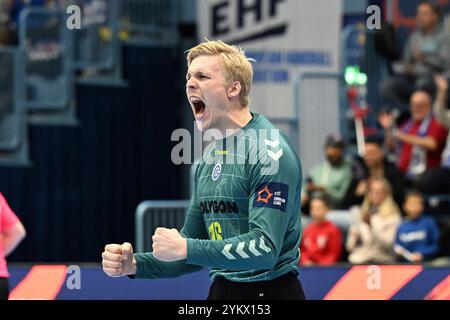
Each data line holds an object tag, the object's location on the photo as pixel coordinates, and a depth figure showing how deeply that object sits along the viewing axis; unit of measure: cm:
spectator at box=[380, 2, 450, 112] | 1370
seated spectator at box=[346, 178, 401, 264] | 1149
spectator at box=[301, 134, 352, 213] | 1282
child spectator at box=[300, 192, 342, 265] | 1155
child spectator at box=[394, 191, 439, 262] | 1118
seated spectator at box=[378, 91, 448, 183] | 1265
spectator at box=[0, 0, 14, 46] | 1463
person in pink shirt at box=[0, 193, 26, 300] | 698
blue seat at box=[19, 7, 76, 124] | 1448
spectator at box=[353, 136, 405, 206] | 1241
